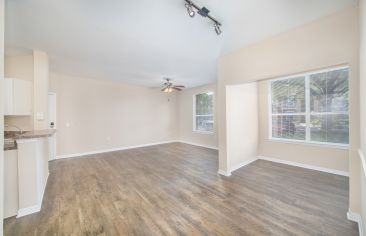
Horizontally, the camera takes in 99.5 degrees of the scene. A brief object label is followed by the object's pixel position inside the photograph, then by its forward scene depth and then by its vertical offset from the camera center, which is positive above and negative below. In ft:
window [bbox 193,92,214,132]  21.93 +0.80
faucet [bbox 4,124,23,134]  10.59 -0.44
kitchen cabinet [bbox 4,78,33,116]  8.55 +1.32
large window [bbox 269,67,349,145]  11.71 +0.78
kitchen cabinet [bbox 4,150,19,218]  7.04 -2.96
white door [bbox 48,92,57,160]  15.67 +0.02
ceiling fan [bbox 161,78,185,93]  16.57 +3.30
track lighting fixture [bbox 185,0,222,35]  6.86 +5.01
